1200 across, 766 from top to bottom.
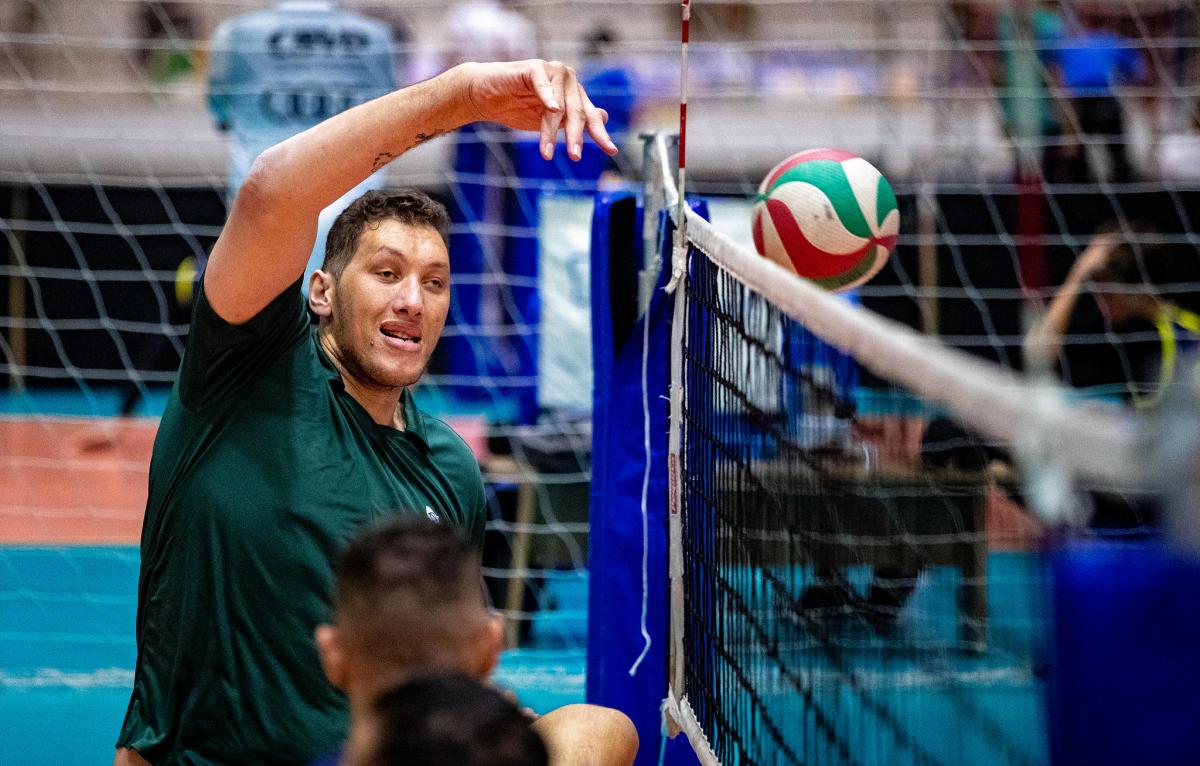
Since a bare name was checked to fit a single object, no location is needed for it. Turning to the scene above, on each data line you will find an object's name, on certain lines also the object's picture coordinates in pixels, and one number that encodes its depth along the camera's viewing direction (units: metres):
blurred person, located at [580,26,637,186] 12.47
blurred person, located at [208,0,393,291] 12.41
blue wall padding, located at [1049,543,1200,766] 2.00
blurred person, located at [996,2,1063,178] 15.16
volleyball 5.84
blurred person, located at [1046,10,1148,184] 14.50
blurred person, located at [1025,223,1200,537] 10.47
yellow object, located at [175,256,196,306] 14.55
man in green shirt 4.16
